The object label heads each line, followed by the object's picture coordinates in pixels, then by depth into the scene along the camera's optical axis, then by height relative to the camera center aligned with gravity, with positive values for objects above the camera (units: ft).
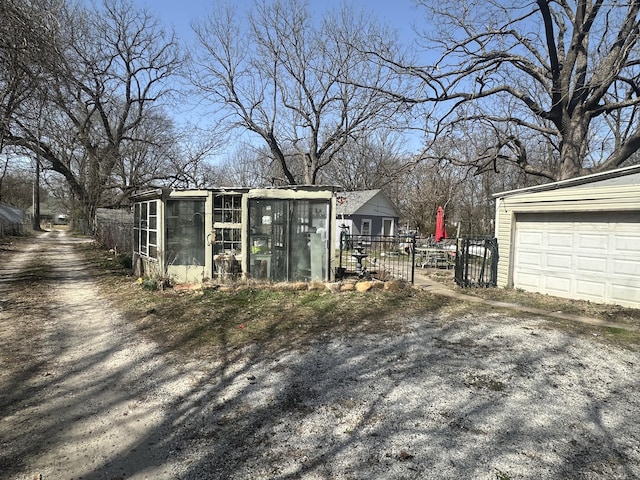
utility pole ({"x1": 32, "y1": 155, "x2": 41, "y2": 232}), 155.03 +1.52
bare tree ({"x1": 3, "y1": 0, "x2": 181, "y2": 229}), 42.16 +16.06
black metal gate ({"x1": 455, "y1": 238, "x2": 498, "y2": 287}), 35.29 -3.58
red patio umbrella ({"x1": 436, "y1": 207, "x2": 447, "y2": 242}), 53.16 -0.24
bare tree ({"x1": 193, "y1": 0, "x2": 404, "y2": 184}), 69.15 +20.32
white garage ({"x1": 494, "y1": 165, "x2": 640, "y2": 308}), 26.73 -0.75
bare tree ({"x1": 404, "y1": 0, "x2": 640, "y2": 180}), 40.16 +15.13
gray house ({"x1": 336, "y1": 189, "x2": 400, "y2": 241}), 98.99 +2.79
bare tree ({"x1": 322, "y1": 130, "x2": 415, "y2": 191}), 124.27 +18.37
